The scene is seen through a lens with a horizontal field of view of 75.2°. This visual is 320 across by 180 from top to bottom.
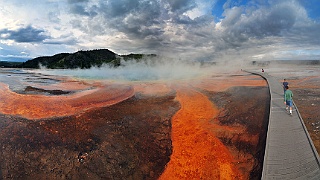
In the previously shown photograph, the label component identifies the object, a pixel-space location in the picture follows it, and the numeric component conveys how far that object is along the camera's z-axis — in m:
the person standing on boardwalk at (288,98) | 9.49
